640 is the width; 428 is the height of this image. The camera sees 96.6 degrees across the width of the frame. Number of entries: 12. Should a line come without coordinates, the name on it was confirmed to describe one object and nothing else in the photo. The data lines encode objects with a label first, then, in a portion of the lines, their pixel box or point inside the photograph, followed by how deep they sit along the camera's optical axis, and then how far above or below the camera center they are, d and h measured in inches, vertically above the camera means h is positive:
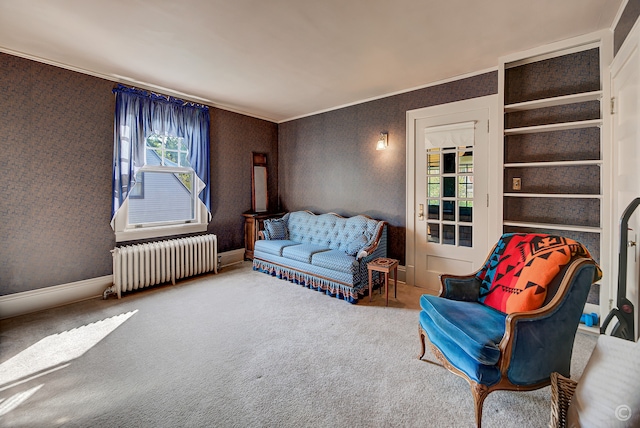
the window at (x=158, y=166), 143.9 +25.4
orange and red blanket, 70.4 -15.9
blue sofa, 138.6 -21.7
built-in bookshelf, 105.7 +26.4
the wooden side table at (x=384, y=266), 131.1 -26.1
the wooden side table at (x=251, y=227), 197.5 -11.1
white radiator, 138.9 -26.9
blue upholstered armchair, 61.7 -26.7
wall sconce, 165.0 +40.6
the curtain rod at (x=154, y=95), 142.2 +62.8
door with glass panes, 135.5 +8.3
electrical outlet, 123.2 +11.9
